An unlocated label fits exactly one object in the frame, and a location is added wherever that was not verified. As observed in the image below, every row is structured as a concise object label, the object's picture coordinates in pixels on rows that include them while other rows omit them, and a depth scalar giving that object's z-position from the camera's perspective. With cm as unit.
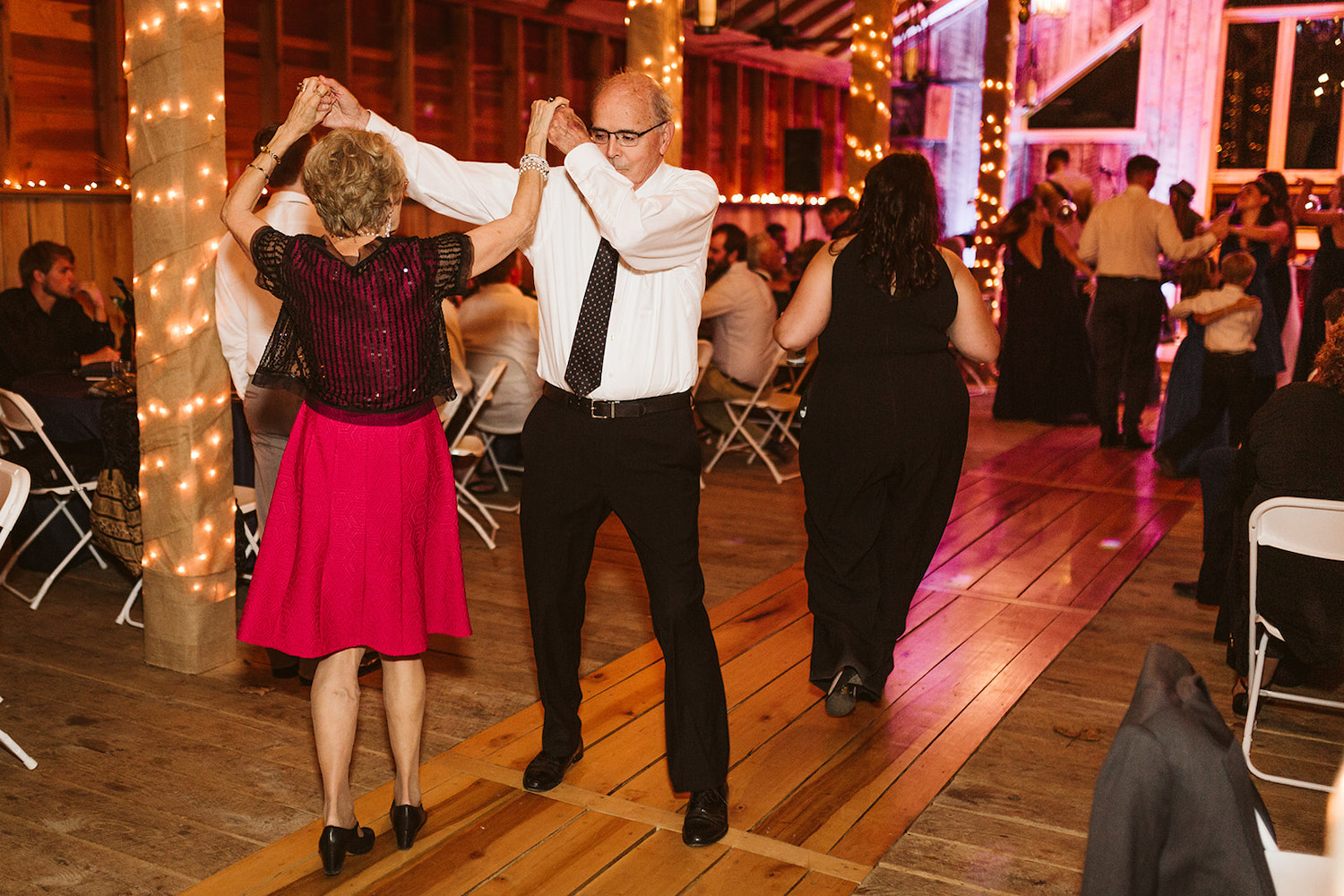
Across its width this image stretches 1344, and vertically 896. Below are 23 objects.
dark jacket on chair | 137
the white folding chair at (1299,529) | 296
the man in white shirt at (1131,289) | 766
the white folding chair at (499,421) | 600
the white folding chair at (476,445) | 519
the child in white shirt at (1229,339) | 623
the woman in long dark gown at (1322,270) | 702
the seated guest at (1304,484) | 318
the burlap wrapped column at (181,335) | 349
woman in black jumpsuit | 327
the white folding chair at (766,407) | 671
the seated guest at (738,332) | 661
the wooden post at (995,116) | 1133
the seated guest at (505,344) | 595
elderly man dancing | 259
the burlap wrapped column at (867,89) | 841
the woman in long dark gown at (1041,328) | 850
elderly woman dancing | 236
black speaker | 1245
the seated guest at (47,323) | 534
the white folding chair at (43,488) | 432
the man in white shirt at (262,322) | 341
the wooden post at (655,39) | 554
